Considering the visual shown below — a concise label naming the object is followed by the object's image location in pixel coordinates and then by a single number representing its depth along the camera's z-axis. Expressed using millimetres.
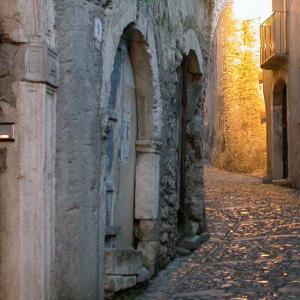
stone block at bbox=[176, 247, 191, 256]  7426
